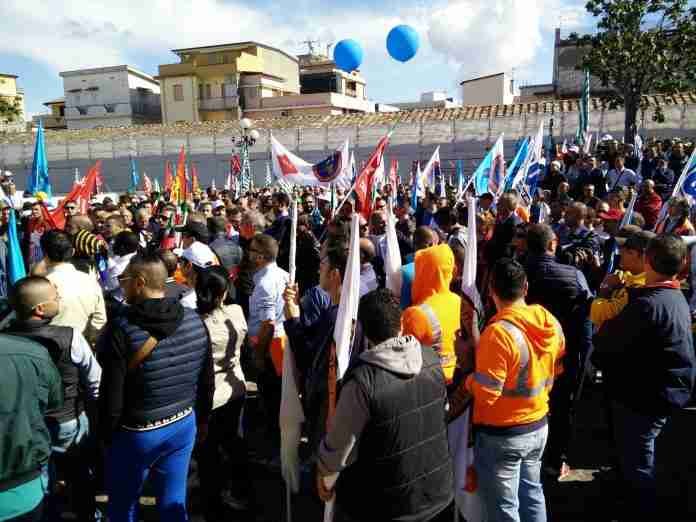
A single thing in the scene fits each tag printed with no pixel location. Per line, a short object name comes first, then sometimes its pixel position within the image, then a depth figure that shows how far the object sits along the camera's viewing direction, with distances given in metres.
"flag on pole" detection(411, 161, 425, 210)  9.99
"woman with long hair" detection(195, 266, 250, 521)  3.41
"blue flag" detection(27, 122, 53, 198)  8.20
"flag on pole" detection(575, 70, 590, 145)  15.87
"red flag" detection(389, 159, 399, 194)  12.26
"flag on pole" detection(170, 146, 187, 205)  11.28
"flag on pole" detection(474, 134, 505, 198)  8.46
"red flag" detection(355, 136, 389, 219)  6.55
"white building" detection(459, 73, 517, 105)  48.41
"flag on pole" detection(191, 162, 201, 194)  14.99
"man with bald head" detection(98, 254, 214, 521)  2.72
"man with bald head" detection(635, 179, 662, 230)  7.86
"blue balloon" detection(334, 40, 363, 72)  19.17
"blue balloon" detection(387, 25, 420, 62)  16.92
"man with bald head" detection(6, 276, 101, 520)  2.85
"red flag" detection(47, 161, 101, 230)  7.65
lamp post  16.36
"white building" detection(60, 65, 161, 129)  51.88
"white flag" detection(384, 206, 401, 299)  4.09
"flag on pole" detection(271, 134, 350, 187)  7.71
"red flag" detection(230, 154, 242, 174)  17.64
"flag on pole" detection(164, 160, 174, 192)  13.94
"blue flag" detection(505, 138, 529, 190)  8.48
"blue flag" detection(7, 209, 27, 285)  5.22
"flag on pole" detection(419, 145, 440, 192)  9.60
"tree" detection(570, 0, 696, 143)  19.16
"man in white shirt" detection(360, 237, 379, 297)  4.32
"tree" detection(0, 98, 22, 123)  29.91
